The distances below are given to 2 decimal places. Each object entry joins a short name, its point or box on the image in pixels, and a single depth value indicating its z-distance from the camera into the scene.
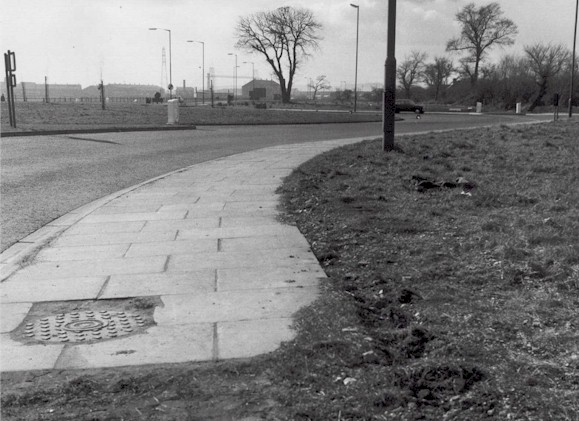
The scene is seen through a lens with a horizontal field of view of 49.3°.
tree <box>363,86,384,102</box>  80.06
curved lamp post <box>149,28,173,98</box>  65.29
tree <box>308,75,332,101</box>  89.80
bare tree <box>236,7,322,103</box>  73.69
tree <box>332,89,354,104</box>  84.25
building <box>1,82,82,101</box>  149.12
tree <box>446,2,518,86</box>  71.06
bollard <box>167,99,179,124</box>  27.39
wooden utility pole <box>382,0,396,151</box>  12.78
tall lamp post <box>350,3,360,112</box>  54.95
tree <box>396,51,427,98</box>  79.31
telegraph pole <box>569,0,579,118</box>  40.91
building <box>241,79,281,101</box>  106.62
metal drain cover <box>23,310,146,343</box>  4.06
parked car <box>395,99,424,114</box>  53.66
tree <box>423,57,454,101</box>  77.50
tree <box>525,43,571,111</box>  65.25
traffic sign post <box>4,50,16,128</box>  23.30
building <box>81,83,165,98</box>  150.75
